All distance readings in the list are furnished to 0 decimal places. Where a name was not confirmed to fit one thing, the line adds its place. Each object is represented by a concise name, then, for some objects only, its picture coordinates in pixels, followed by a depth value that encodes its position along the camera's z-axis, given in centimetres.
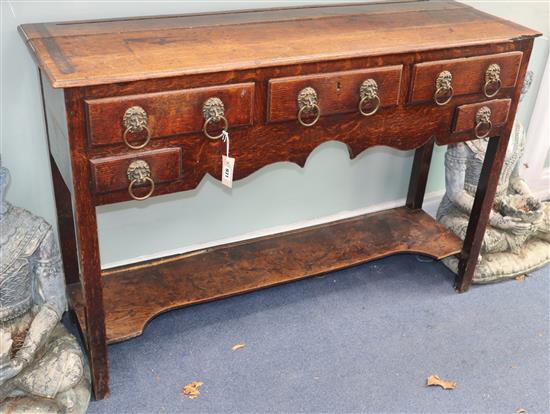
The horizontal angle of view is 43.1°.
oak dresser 186
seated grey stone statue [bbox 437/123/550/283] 296
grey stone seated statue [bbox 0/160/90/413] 216
